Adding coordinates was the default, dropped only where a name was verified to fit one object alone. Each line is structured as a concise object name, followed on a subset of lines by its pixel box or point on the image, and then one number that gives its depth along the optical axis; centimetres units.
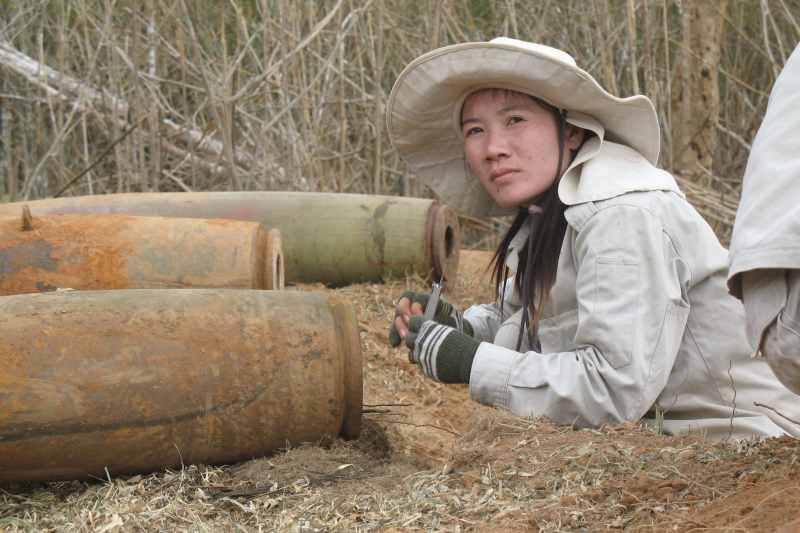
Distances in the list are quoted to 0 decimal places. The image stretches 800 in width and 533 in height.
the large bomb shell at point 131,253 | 704
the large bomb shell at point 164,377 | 468
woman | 482
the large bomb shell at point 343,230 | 1011
